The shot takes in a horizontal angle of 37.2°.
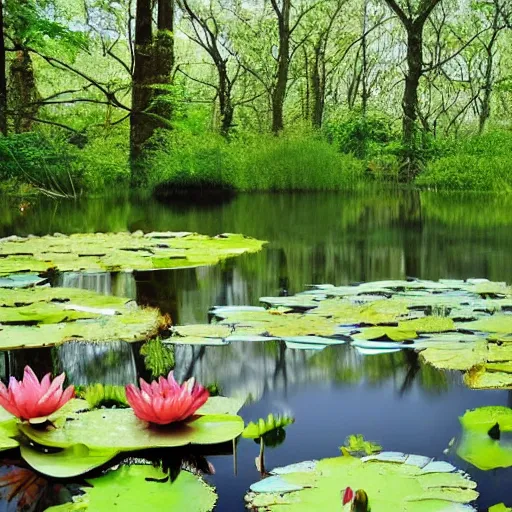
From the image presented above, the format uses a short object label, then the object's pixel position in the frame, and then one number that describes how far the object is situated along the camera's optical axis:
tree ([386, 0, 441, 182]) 9.10
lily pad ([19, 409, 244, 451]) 1.08
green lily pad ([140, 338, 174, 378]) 1.52
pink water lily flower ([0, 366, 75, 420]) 1.12
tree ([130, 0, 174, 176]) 7.59
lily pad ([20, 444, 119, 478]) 1.00
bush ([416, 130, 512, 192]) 8.06
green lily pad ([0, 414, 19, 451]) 1.08
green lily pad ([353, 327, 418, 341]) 1.74
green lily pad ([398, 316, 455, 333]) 1.79
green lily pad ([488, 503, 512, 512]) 0.89
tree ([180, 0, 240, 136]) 10.51
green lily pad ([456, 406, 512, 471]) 1.05
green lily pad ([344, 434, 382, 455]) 1.08
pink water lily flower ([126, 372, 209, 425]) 1.11
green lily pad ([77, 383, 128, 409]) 1.28
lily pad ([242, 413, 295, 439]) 1.16
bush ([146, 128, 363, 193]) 7.54
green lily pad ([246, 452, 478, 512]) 0.89
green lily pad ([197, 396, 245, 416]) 1.24
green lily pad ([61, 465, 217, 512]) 0.91
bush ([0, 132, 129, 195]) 5.56
